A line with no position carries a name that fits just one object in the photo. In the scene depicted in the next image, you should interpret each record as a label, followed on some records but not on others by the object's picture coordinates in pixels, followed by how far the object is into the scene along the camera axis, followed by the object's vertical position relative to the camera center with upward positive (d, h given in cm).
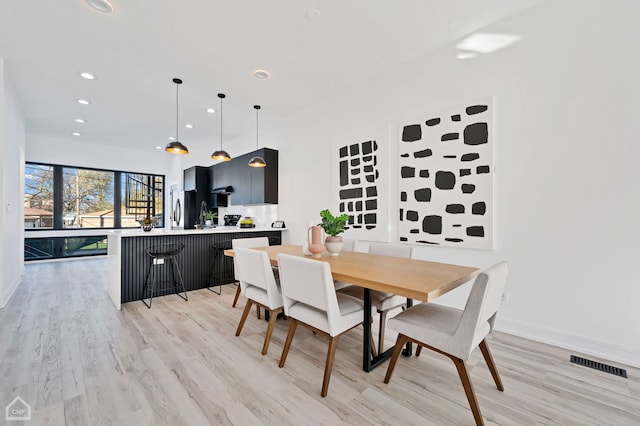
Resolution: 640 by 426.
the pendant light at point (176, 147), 363 +92
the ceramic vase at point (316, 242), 248 -26
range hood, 596 +57
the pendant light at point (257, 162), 438 +85
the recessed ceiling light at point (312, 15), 247 +187
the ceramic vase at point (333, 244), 251 -28
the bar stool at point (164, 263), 362 -75
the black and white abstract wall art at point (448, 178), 271 +38
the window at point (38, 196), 620 +47
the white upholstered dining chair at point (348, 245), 315 -37
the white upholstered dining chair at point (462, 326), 140 -68
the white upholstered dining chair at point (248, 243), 327 -35
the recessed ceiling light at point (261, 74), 350 +186
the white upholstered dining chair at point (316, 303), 170 -63
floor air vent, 196 -117
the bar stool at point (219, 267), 432 -88
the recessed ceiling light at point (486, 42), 259 +172
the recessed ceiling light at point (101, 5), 233 +186
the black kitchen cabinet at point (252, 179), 514 +72
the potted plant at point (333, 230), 250 -15
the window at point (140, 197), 752 +54
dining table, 148 -40
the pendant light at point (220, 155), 413 +92
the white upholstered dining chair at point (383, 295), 223 -72
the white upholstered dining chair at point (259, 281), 217 -57
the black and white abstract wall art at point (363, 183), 355 +43
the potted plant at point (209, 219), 586 -10
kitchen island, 353 -61
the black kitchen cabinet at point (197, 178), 670 +93
